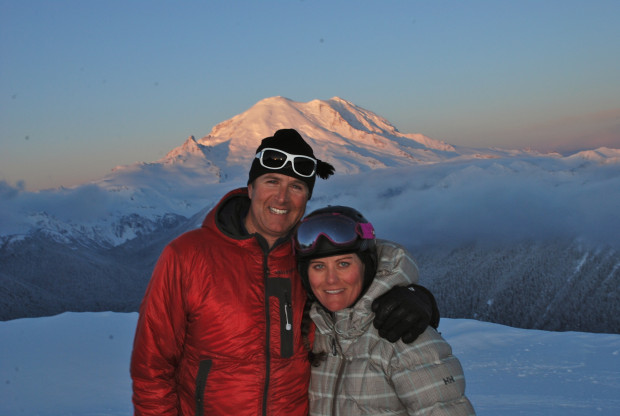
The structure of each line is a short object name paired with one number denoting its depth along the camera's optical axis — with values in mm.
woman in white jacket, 2588
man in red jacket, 2969
